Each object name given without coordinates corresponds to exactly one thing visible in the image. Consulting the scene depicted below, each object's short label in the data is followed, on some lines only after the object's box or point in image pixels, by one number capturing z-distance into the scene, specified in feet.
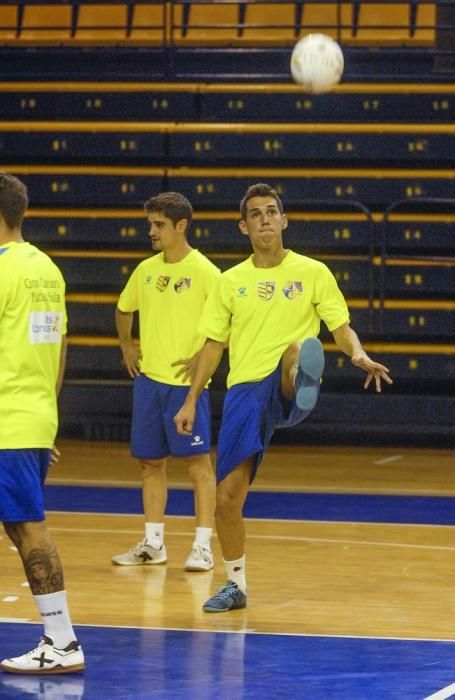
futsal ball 71.31
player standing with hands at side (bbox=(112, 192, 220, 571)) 48.91
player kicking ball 40.65
